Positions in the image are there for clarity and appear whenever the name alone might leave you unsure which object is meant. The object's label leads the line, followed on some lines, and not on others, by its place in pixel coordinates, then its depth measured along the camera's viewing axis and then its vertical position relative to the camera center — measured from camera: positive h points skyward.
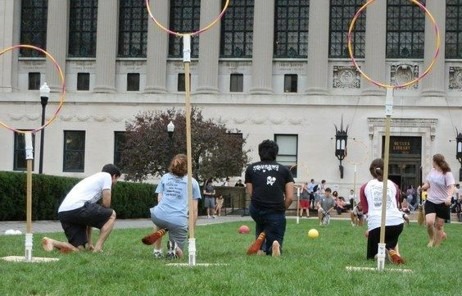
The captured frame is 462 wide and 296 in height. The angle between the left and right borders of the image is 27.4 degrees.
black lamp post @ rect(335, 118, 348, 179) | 63.81 +0.39
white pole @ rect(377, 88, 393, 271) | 13.09 -0.47
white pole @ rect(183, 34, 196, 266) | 13.27 -0.29
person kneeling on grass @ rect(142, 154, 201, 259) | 14.92 -0.95
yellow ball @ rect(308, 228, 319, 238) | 25.12 -2.24
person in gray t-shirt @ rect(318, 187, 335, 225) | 36.41 -2.09
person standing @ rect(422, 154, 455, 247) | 20.11 -0.89
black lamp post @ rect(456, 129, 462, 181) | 61.22 +0.32
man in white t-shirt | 15.70 -1.13
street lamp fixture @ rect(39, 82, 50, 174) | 33.50 +1.72
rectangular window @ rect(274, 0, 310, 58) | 66.81 +8.60
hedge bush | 31.34 -1.99
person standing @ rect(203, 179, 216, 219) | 48.44 -2.71
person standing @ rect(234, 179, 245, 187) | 60.93 -2.31
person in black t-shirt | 15.58 -0.74
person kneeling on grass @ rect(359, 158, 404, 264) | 14.95 -0.94
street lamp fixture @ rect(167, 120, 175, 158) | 43.16 +0.78
